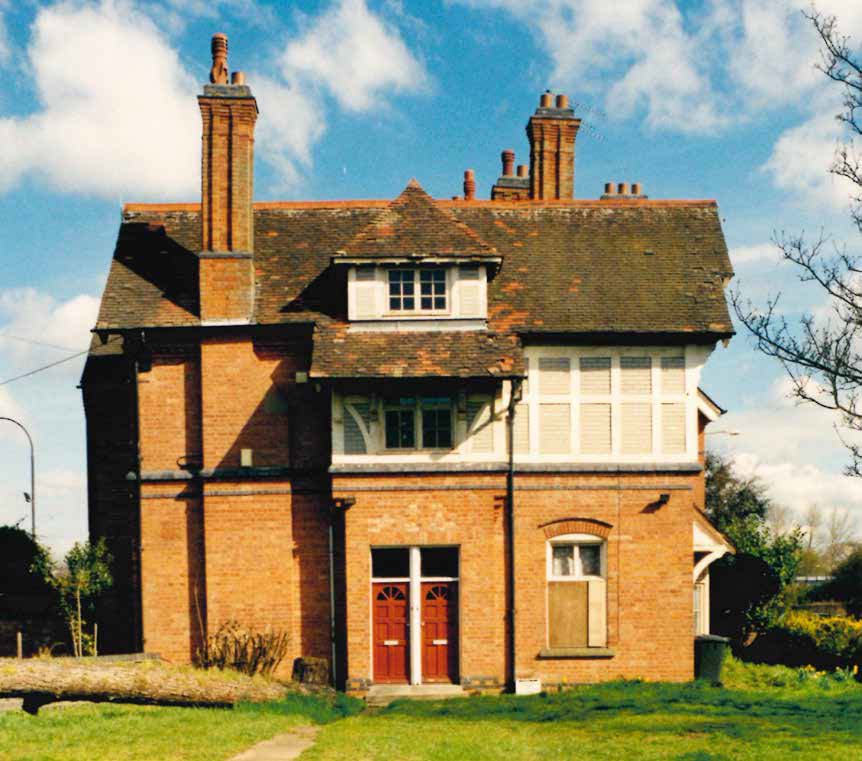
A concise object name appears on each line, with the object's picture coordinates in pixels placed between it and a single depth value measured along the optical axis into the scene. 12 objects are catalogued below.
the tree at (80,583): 21.44
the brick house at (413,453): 20.19
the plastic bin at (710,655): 20.86
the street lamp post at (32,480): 37.63
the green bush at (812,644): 24.53
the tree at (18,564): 29.64
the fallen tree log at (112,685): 17.42
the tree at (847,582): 40.47
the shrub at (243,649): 20.09
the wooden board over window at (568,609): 20.47
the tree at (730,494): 48.37
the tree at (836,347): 15.83
